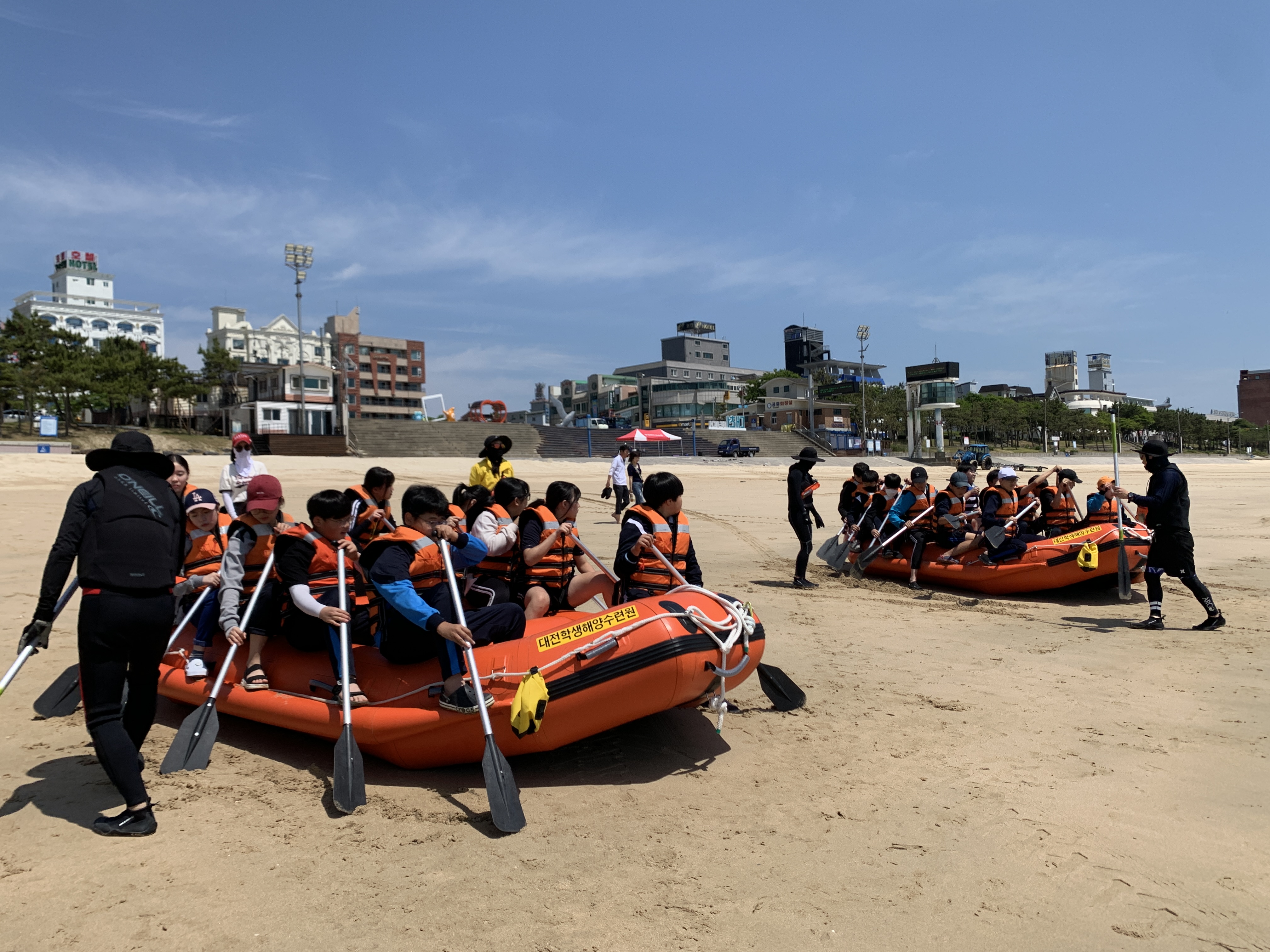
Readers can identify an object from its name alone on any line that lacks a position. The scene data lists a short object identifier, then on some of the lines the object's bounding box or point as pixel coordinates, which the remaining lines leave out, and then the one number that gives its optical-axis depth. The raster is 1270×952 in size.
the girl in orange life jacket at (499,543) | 5.52
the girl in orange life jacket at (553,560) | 5.46
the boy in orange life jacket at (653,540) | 5.50
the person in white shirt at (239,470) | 8.14
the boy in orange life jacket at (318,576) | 4.91
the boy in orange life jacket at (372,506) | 6.00
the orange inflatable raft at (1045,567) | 9.32
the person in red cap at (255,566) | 5.18
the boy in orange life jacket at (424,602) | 4.42
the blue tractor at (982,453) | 43.25
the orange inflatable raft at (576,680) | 4.39
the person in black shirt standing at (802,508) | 10.43
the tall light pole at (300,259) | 54.34
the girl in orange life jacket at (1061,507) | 10.29
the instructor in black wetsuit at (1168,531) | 7.84
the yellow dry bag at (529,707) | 4.07
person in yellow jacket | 8.16
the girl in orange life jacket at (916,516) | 10.55
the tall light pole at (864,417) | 62.53
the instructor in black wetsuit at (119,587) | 3.64
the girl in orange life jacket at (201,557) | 5.49
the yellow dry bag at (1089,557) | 9.24
